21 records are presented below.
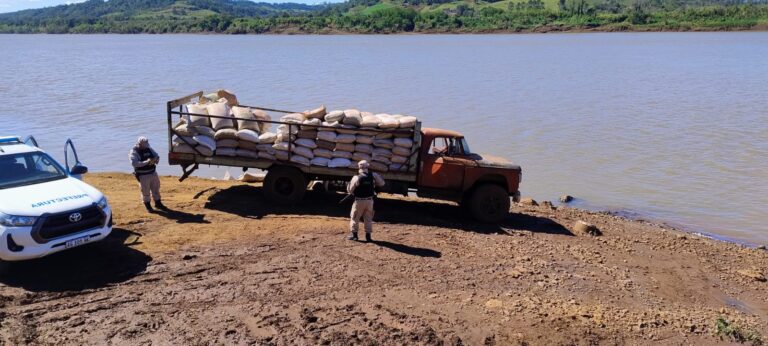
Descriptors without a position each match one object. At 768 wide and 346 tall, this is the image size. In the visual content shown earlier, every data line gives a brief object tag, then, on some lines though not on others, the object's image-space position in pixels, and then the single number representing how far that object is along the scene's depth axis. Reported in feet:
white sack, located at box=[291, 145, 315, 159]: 41.37
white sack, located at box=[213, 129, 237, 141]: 41.16
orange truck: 40.86
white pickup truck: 27.63
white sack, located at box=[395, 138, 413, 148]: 40.45
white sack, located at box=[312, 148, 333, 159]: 41.42
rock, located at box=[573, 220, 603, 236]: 41.73
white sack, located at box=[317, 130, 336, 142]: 41.04
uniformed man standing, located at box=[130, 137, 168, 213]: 38.78
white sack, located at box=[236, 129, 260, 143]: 41.22
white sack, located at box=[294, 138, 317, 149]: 41.32
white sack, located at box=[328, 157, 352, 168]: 41.11
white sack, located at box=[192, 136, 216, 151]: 41.14
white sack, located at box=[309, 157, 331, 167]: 41.39
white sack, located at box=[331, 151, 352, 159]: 41.29
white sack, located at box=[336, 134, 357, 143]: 40.93
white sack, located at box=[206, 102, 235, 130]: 41.78
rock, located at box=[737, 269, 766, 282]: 36.22
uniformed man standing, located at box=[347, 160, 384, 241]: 34.68
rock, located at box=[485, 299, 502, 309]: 28.53
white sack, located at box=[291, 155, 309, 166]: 41.50
